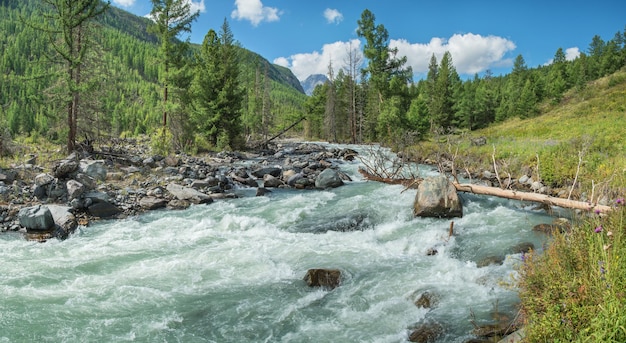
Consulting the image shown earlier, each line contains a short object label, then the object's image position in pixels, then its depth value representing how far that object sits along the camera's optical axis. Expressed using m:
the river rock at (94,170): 16.44
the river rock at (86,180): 14.42
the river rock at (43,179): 13.78
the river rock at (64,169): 14.34
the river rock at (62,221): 11.14
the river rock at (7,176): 14.34
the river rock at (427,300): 7.09
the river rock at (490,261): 8.87
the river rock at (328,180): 19.50
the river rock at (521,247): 9.34
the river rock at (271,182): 19.84
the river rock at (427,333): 5.98
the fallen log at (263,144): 41.91
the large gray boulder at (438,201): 12.76
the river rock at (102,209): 13.19
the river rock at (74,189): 13.40
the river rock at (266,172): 22.17
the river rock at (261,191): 17.76
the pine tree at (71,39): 19.00
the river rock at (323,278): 8.18
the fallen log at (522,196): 9.89
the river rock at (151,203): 14.57
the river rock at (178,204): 14.99
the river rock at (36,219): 11.23
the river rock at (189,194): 15.84
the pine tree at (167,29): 26.61
